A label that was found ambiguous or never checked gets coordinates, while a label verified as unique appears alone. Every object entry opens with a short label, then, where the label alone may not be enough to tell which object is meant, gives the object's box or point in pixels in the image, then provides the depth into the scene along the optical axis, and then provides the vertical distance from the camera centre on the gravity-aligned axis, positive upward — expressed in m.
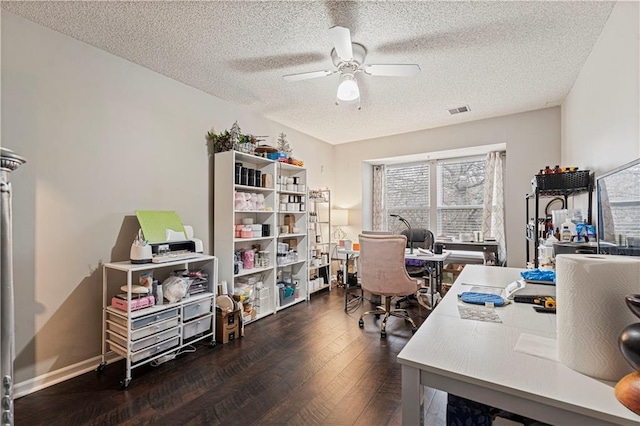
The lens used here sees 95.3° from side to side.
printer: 2.32 -0.22
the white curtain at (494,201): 4.40 +0.20
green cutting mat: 2.47 -0.08
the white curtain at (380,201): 5.51 +0.25
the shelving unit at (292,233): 3.96 -0.26
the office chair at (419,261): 3.71 -0.59
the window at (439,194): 4.80 +0.36
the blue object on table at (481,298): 1.44 -0.43
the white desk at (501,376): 0.69 -0.44
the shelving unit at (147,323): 2.18 -0.89
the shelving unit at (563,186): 2.42 +0.24
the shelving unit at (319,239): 4.61 -0.43
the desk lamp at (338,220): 5.24 -0.10
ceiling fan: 2.26 +1.15
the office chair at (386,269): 2.98 -0.58
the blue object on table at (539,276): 1.84 -0.40
